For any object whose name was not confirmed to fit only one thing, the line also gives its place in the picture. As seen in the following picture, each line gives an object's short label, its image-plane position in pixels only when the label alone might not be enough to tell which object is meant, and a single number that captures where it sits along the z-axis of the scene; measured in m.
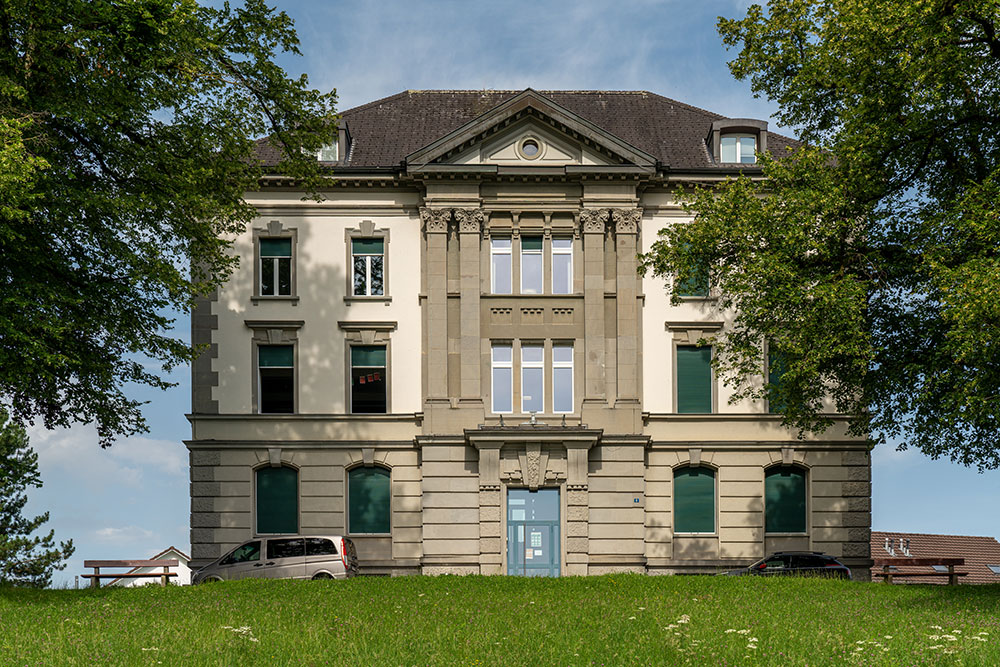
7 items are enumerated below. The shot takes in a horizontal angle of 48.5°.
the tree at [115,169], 22.80
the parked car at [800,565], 34.06
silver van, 31.58
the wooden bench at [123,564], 30.16
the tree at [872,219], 24.09
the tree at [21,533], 41.28
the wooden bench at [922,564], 30.70
